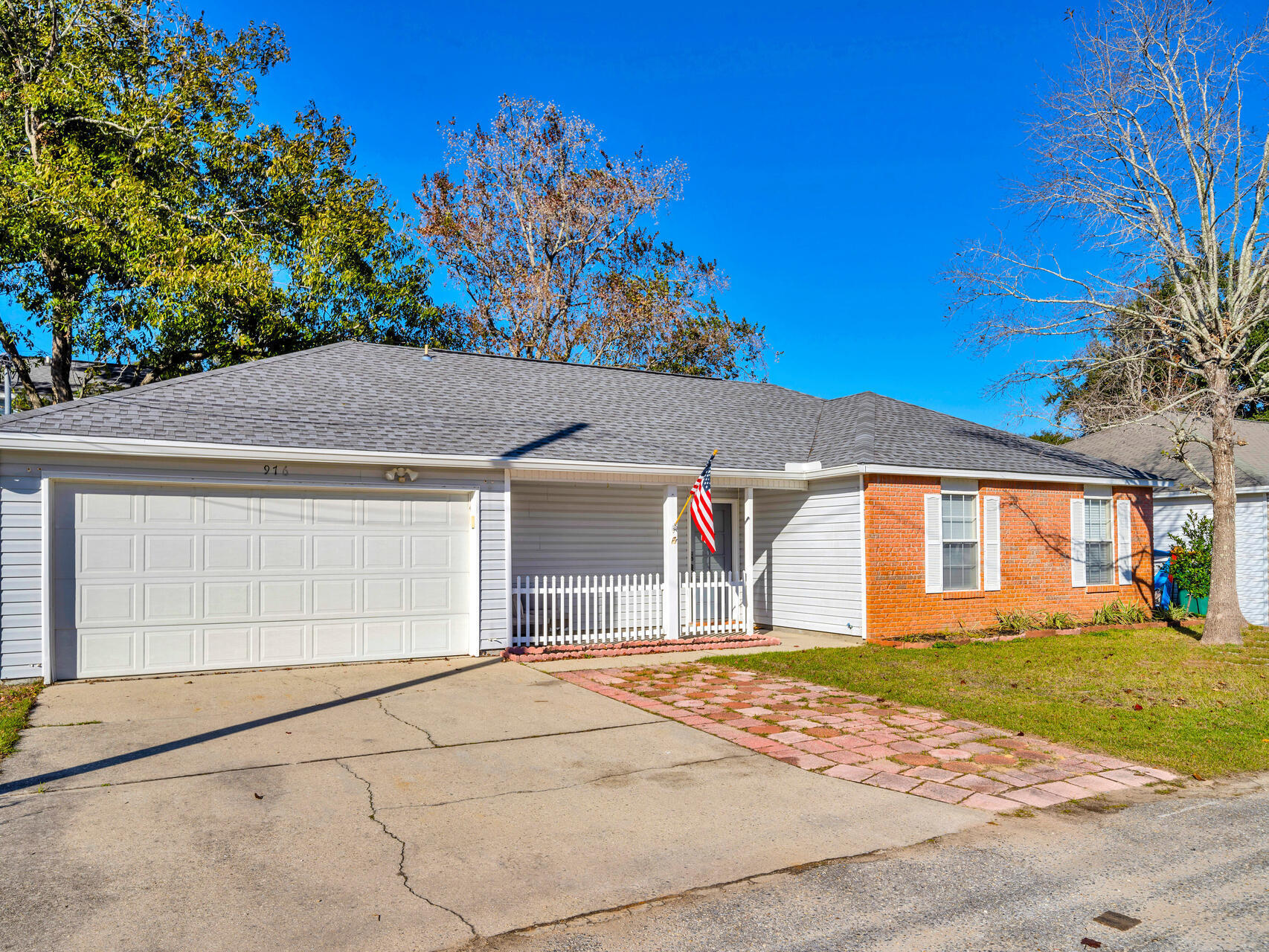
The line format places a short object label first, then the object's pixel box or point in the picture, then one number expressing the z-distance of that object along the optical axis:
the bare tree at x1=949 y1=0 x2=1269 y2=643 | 13.98
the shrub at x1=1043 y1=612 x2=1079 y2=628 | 16.09
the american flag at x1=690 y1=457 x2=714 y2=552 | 13.09
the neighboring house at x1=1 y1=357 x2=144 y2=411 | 21.14
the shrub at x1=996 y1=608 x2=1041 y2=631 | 15.47
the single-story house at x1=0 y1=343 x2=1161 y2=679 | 10.47
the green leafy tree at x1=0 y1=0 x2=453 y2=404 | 18.25
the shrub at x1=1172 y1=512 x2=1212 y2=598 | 17.75
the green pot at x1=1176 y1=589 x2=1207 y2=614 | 18.09
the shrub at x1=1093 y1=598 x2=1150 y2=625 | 16.81
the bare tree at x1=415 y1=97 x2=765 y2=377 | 29.23
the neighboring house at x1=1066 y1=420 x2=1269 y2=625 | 17.77
